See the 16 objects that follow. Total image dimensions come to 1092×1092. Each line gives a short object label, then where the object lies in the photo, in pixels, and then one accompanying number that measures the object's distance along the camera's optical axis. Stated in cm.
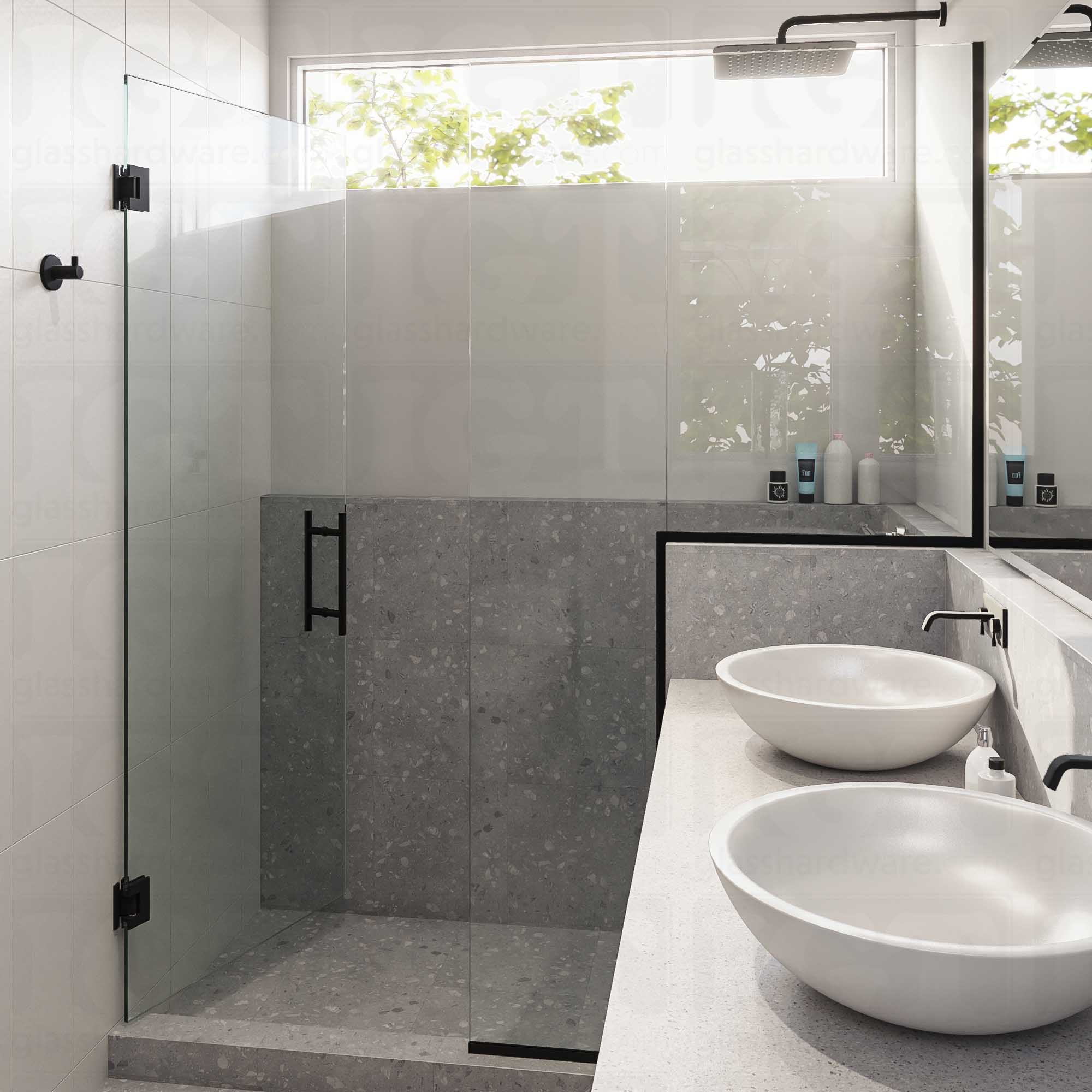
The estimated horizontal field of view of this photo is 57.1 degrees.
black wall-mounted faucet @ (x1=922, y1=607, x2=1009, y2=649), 168
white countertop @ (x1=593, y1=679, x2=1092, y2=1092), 84
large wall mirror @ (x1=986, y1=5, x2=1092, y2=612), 146
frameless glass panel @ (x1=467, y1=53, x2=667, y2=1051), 212
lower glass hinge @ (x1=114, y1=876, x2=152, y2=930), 221
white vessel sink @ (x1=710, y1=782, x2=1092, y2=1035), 82
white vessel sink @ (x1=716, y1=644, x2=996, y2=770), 150
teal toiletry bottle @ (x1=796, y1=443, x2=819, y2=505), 212
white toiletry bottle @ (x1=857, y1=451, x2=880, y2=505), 213
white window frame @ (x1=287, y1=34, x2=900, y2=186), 275
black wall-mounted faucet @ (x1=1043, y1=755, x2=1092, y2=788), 93
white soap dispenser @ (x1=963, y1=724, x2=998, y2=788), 133
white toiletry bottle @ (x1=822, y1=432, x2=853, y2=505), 212
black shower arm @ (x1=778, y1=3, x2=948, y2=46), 216
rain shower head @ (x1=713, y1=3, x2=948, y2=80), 210
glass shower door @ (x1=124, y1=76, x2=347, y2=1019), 226
